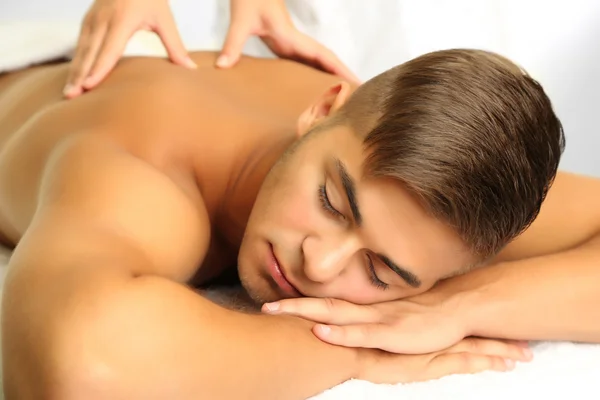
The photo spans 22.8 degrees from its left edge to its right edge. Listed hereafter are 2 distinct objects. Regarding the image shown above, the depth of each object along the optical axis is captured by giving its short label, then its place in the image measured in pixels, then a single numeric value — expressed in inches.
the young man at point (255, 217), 37.6
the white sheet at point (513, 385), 41.7
